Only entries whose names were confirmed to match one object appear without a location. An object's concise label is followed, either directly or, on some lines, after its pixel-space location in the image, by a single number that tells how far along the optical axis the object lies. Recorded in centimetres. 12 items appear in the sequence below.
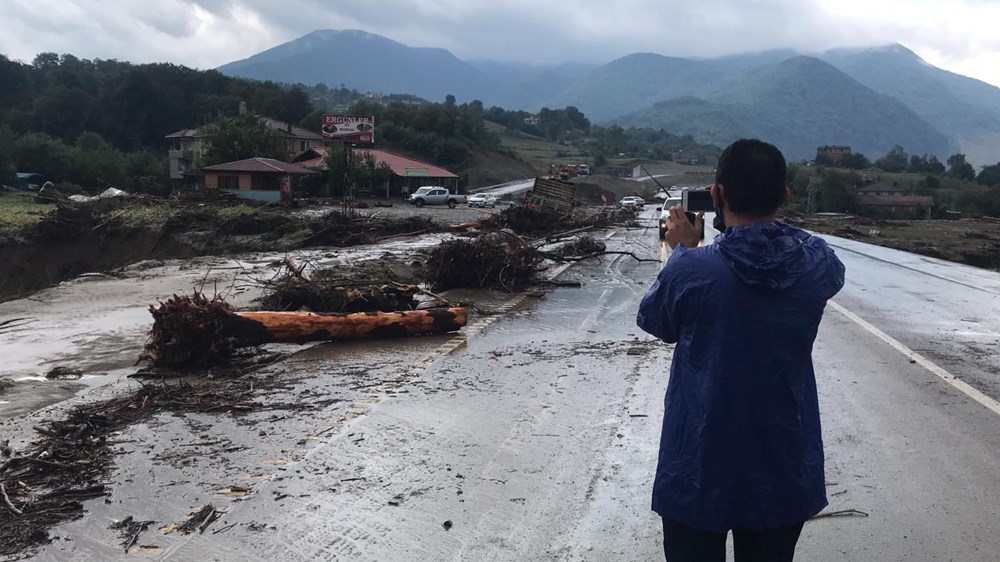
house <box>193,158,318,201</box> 5494
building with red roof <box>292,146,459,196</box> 7206
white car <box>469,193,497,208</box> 6106
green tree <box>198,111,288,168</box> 6644
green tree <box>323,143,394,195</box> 6172
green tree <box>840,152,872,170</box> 16131
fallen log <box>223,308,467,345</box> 922
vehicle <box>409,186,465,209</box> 5900
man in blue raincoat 237
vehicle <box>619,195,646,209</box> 6556
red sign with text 6762
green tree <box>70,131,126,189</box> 6372
